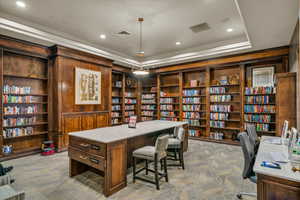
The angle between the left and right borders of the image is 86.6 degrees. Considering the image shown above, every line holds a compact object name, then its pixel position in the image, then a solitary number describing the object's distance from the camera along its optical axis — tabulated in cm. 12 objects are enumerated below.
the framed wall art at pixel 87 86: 477
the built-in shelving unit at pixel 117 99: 660
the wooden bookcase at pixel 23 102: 392
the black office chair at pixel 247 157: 205
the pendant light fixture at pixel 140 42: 364
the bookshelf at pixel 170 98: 659
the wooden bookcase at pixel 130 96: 712
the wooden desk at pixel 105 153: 226
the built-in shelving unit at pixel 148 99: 718
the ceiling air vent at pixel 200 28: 390
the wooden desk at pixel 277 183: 136
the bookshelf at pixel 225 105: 527
